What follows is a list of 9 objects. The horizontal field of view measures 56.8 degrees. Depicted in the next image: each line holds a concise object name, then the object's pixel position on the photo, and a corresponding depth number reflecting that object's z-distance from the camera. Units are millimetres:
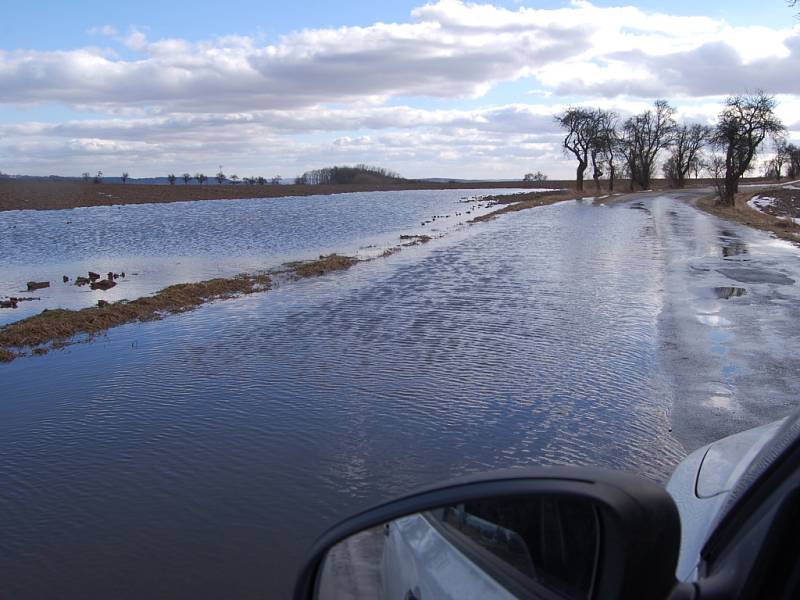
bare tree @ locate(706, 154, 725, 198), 49366
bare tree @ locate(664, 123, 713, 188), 92688
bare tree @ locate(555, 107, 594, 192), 83875
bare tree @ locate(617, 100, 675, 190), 90688
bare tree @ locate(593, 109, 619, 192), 85062
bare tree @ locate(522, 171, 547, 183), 154500
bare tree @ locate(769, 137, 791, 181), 114900
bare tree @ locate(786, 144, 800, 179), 116162
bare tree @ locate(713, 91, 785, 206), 49938
